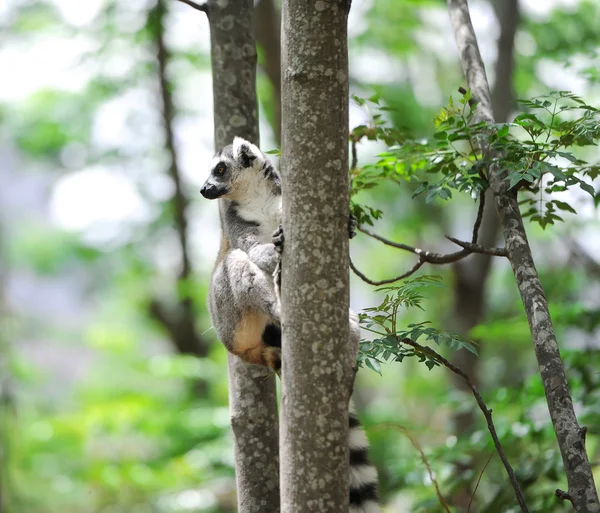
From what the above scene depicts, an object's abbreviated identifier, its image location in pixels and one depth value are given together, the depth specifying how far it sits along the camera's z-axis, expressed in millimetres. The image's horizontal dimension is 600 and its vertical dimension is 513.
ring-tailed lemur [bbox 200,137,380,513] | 6164
